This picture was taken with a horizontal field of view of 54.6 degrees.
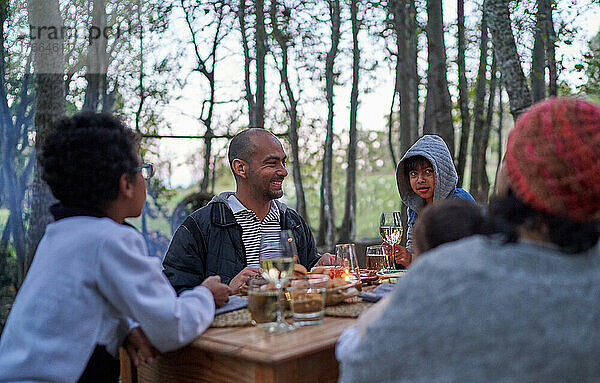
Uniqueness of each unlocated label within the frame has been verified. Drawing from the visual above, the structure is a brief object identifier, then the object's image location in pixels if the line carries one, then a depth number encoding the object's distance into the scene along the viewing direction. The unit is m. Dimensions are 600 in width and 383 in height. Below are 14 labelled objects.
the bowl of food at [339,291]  2.18
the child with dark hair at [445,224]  1.68
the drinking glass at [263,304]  1.84
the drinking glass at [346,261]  2.59
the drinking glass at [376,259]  2.76
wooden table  1.62
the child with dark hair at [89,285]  1.64
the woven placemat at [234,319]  1.94
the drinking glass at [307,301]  1.89
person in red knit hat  1.14
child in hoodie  3.54
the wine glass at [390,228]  2.94
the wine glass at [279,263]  1.85
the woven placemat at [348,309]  2.03
